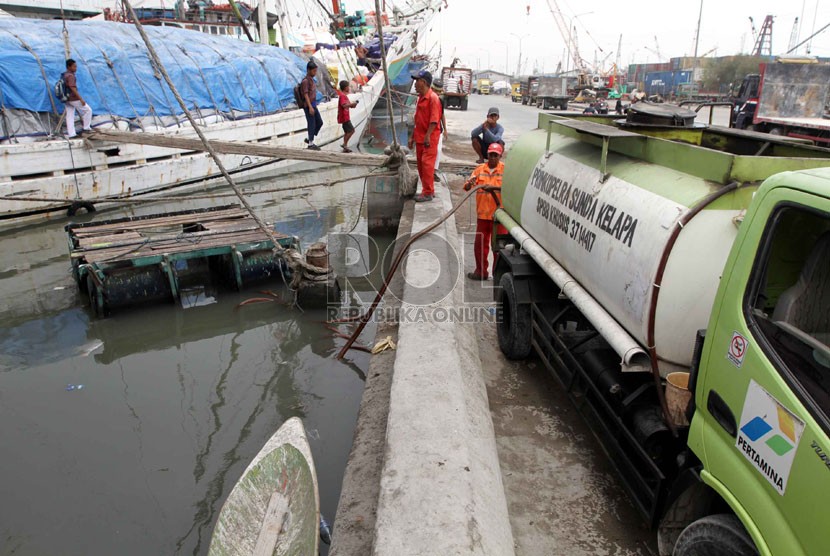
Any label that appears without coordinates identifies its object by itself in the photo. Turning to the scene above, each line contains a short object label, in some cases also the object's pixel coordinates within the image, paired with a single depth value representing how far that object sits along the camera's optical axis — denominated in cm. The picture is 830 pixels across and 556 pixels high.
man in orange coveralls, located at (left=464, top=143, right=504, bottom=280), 660
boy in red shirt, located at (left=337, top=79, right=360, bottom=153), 1708
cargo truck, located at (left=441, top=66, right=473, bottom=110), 3991
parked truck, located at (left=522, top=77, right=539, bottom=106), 4869
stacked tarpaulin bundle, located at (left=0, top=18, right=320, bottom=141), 1209
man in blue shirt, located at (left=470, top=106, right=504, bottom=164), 918
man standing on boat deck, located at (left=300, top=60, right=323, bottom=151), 1540
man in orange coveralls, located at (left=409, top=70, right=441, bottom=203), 809
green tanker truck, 196
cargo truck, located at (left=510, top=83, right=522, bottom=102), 5916
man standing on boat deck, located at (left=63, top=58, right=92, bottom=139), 1218
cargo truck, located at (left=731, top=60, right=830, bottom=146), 1606
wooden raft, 737
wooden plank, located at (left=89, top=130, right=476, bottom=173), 926
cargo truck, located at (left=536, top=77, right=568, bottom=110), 4200
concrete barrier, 252
